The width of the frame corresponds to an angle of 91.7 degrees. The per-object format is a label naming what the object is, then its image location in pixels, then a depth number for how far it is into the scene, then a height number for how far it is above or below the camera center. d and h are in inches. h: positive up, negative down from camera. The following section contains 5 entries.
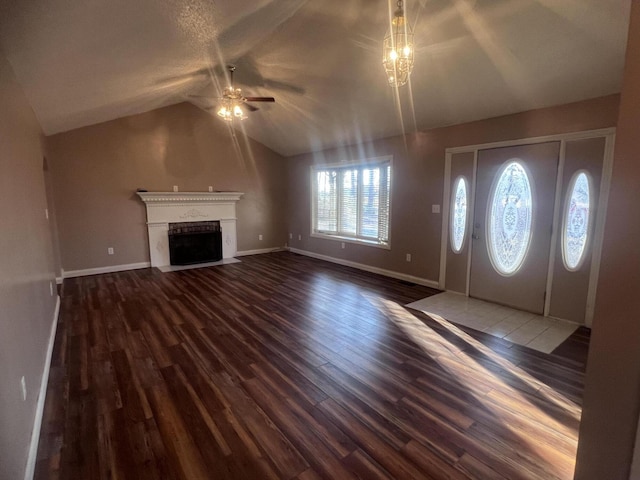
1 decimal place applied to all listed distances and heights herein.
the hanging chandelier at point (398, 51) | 81.0 +39.0
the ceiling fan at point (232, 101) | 153.5 +49.5
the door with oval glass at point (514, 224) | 140.5 -12.4
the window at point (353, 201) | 219.0 -2.2
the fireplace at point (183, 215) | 236.4 -13.3
